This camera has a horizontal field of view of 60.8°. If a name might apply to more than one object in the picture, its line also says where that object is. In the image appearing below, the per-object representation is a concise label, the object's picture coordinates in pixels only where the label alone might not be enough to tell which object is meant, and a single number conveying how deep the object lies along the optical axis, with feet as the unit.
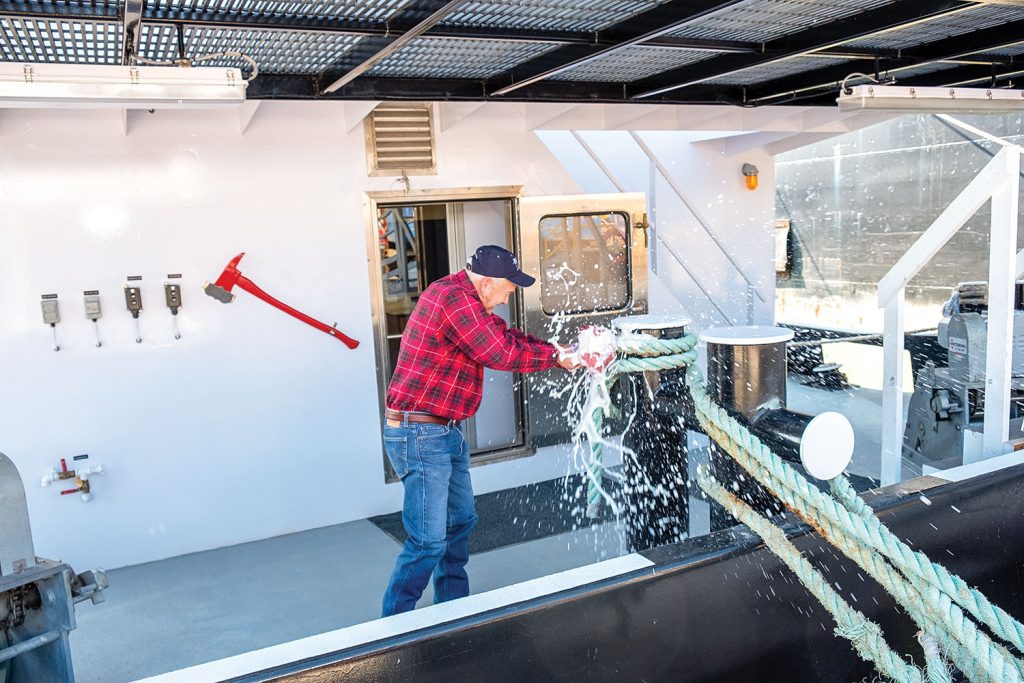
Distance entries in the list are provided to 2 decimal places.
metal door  19.69
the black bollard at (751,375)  8.29
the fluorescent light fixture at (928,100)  13.35
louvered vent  18.08
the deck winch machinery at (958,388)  14.66
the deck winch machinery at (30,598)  6.37
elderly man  11.60
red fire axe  16.99
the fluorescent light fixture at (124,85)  9.59
